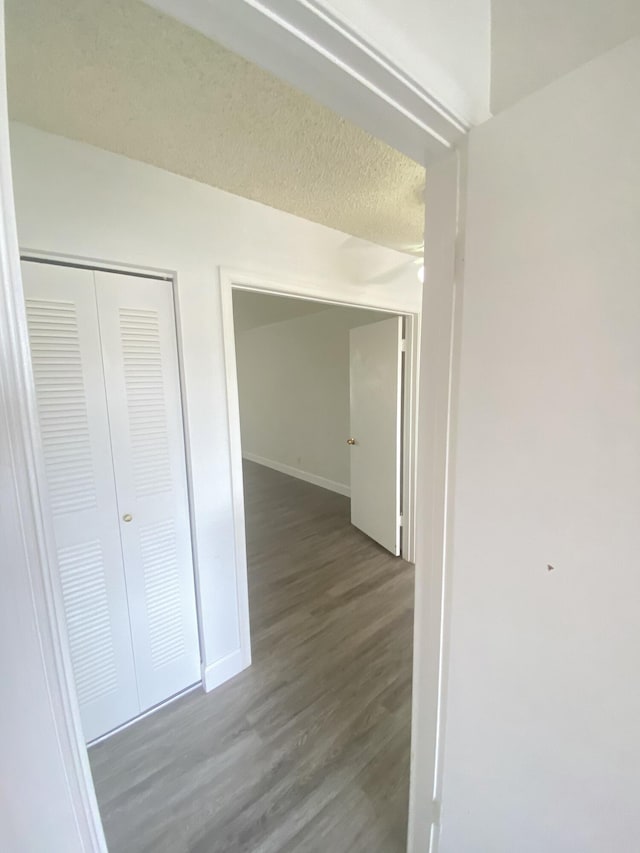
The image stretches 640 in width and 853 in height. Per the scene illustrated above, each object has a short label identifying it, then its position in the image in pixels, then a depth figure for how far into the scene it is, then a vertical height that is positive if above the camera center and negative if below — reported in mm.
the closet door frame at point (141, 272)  1220 +445
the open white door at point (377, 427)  2768 -401
